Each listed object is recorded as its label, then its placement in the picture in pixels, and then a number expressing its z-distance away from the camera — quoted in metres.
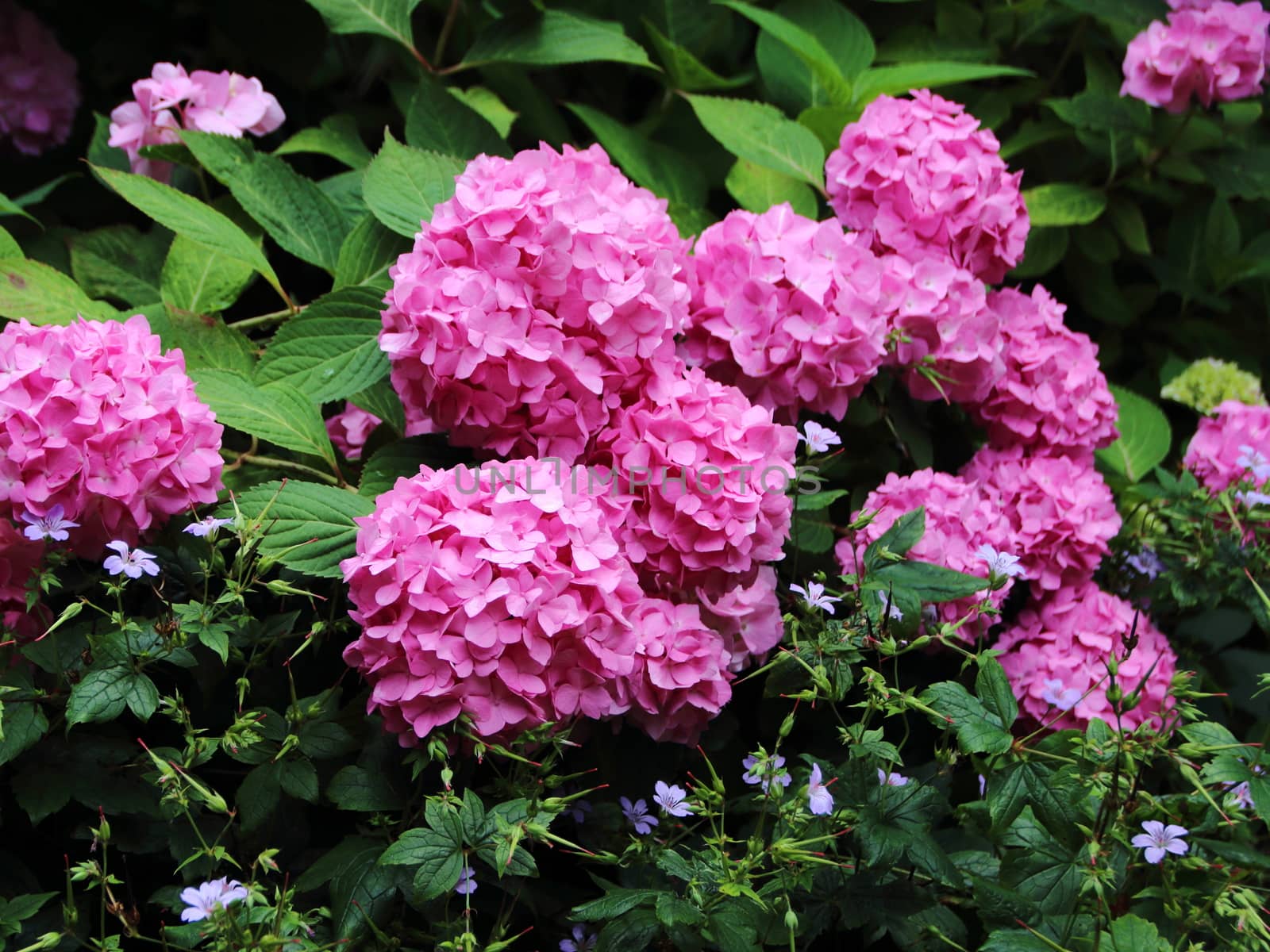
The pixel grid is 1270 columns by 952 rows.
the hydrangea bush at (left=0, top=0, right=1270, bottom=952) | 1.03
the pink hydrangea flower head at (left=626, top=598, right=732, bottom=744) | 1.15
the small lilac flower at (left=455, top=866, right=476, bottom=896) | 0.96
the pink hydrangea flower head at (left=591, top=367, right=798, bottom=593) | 1.15
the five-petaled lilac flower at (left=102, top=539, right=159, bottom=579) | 1.03
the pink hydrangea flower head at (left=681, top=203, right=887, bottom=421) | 1.33
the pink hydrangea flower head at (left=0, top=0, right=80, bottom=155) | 2.25
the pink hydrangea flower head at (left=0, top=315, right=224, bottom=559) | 1.10
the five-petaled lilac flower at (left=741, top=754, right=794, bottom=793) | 1.00
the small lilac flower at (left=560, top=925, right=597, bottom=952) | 1.10
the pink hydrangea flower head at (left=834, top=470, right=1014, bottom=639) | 1.37
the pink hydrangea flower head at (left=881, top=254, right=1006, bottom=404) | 1.41
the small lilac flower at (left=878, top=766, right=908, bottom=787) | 1.12
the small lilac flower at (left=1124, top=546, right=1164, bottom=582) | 1.55
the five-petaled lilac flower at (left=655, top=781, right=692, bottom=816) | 1.05
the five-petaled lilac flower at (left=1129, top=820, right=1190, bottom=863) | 0.97
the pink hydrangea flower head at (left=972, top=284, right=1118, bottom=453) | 1.54
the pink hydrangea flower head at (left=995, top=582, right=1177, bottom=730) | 1.42
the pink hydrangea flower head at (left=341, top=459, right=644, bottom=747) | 1.03
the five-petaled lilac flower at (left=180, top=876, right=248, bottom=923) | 0.85
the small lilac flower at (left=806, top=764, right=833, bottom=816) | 0.98
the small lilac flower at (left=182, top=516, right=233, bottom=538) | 1.05
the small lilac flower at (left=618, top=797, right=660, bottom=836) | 1.13
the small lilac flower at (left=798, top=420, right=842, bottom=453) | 1.20
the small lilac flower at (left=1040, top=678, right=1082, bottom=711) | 1.16
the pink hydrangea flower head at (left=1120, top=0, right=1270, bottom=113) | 1.87
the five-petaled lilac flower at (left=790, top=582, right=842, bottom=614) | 1.09
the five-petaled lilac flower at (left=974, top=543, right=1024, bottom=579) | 1.13
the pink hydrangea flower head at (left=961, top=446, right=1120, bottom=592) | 1.47
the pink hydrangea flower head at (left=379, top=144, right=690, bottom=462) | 1.16
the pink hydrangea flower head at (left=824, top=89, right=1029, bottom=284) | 1.46
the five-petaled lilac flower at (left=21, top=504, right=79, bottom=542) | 1.06
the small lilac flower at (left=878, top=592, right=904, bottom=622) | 1.12
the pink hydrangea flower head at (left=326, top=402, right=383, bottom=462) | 1.49
